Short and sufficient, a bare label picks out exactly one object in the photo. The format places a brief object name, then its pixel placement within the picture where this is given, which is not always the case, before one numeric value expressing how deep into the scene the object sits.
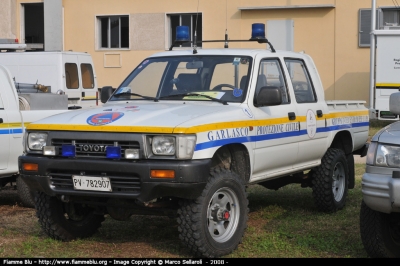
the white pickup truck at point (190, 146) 6.02
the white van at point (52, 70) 16.66
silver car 5.50
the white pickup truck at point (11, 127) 8.59
